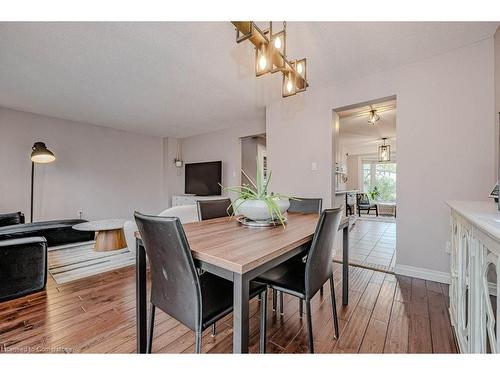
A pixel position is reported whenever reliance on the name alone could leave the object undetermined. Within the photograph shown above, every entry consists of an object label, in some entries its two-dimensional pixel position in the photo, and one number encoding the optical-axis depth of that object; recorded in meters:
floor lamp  3.39
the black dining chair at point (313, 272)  1.18
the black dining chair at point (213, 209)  1.97
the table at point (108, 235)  3.04
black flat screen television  5.20
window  7.74
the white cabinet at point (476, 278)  0.77
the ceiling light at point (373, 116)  3.74
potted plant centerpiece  1.45
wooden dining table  0.81
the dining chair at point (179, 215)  2.51
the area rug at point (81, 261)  2.42
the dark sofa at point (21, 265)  1.74
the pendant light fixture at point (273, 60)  1.17
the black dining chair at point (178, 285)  0.91
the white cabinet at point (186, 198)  5.31
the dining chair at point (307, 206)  2.19
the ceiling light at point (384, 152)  6.04
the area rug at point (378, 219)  5.88
